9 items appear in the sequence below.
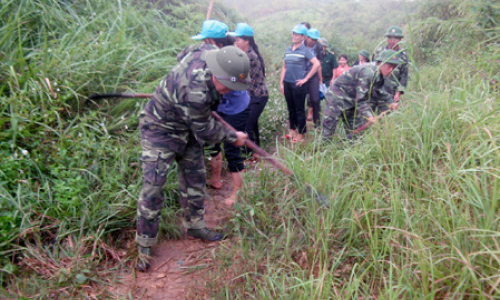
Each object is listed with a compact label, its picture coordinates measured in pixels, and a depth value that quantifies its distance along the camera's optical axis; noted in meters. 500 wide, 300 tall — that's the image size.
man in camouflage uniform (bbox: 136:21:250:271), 2.42
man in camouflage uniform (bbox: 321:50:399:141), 3.90
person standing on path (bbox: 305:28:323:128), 5.45
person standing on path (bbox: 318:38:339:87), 7.48
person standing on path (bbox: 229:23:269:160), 3.88
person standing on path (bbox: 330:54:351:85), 7.71
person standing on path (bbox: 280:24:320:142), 5.20
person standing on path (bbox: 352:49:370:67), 7.07
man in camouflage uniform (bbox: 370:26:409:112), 4.34
